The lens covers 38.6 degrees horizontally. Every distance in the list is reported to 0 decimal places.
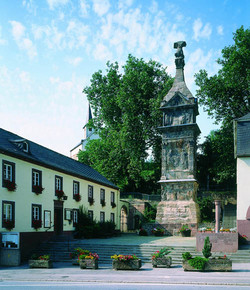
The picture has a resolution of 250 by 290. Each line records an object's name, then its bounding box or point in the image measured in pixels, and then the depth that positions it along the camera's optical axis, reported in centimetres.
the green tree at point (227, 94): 3962
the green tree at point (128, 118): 4531
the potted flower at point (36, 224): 2433
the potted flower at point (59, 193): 2778
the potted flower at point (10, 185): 2182
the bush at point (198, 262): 1694
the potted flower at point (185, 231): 3416
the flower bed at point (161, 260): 1853
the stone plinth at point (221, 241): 2088
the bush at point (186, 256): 1745
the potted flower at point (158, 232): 3491
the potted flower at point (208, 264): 1691
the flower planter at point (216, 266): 1688
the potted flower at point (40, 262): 1881
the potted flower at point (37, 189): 2480
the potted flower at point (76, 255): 1988
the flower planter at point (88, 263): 1833
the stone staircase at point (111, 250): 2033
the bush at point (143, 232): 3503
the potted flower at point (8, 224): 2142
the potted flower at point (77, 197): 3075
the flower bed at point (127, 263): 1788
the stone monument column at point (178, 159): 3631
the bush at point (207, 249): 1764
